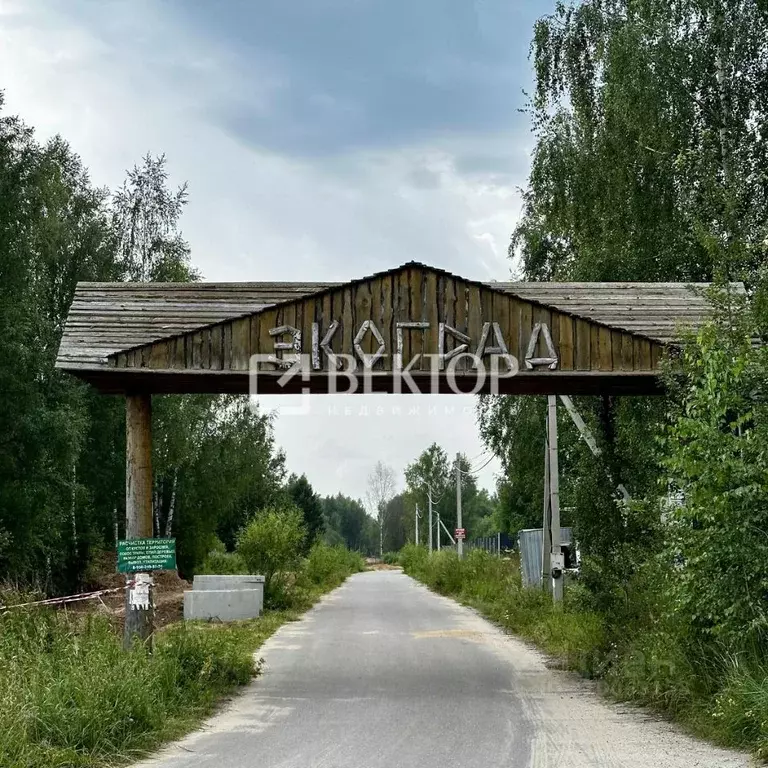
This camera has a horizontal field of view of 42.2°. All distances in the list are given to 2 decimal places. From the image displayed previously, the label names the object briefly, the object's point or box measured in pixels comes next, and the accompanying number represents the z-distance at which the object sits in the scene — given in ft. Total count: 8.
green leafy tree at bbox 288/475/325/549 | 264.93
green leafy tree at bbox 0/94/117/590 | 76.64
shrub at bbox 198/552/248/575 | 109.62
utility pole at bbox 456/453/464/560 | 131.23
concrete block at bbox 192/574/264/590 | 72.54
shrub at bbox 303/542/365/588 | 125.80
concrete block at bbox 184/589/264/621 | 69.36
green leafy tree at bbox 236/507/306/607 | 81.97
